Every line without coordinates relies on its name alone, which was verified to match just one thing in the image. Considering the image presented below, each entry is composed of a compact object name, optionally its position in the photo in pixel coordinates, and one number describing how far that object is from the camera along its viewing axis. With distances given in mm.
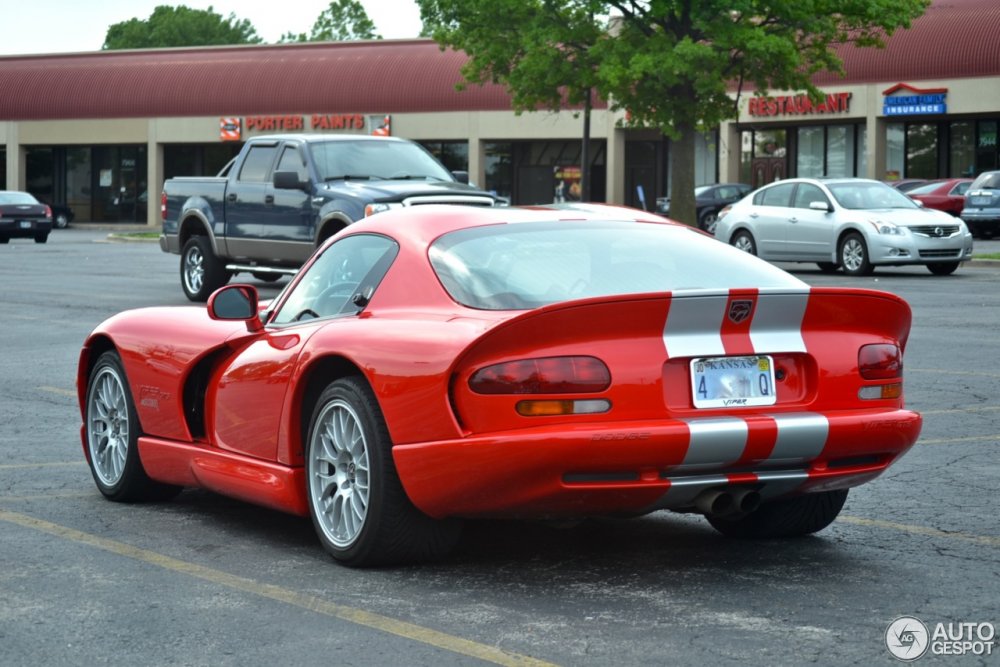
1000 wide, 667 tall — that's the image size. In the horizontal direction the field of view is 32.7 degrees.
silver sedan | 24609
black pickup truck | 18938
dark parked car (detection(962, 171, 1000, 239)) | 36969
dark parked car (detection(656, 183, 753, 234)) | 47094
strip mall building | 50312
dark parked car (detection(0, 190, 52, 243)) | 43625
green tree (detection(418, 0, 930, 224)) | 35375
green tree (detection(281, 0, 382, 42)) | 117875
